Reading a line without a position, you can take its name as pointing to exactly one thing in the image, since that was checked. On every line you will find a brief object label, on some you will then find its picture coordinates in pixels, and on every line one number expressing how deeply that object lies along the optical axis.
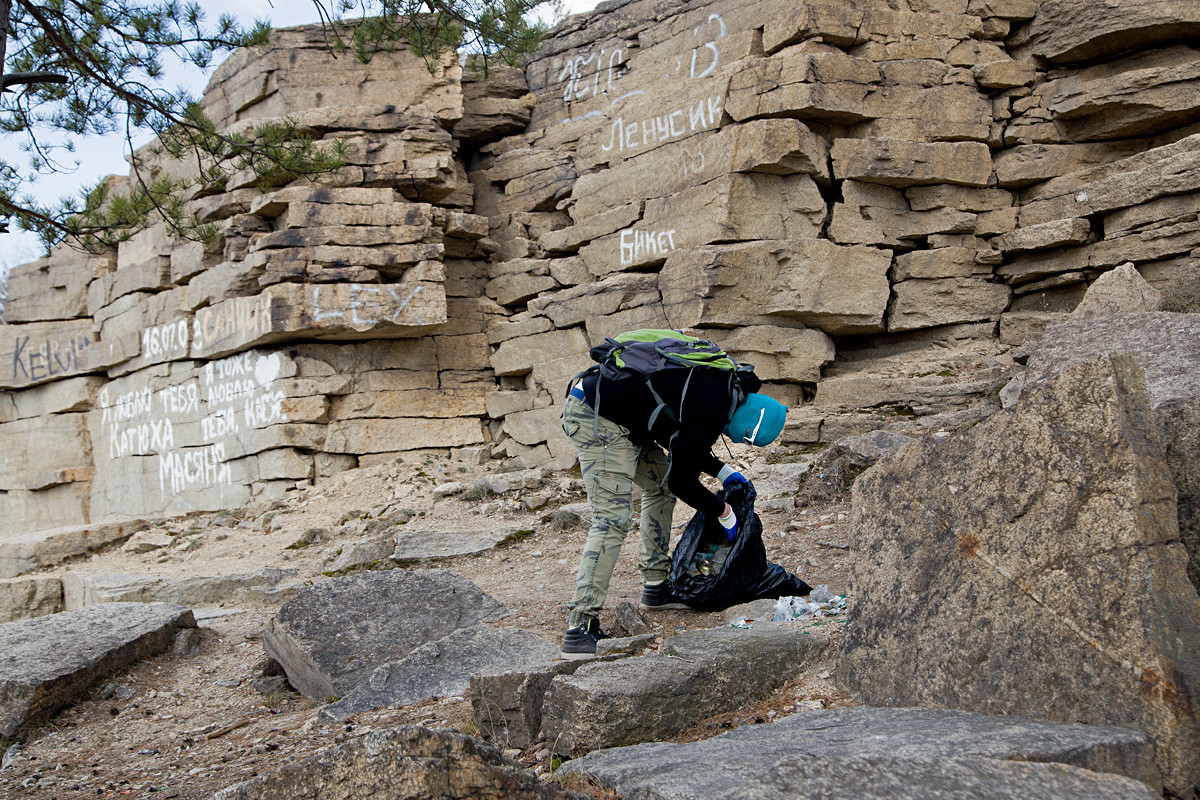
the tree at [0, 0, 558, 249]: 5.83
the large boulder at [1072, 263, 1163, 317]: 6.74
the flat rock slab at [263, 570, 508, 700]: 4.21
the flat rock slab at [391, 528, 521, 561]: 7.00
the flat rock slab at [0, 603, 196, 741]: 4.21
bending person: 3.91
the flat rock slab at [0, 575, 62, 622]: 7.12
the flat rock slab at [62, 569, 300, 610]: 6.66
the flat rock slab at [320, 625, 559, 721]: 3.85
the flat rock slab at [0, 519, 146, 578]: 9.23
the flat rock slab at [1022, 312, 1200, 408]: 5.11
